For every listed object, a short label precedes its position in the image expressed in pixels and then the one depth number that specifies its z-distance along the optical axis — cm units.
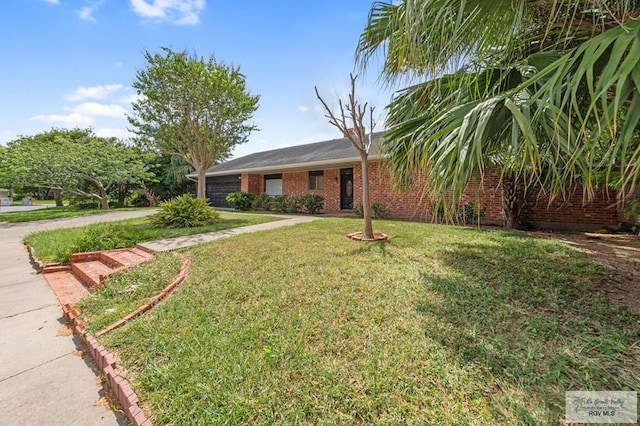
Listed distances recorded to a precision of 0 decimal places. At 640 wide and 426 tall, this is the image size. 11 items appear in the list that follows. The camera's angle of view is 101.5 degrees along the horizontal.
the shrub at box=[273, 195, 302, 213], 1366
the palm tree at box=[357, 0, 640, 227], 173
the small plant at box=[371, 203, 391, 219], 1094
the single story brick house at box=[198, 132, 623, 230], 809
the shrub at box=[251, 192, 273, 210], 1519
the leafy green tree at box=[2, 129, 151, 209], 1473
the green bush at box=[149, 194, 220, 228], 882
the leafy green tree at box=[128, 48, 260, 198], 969
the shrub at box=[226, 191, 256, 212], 1547
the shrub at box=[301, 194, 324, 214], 1279
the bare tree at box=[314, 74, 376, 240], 616
